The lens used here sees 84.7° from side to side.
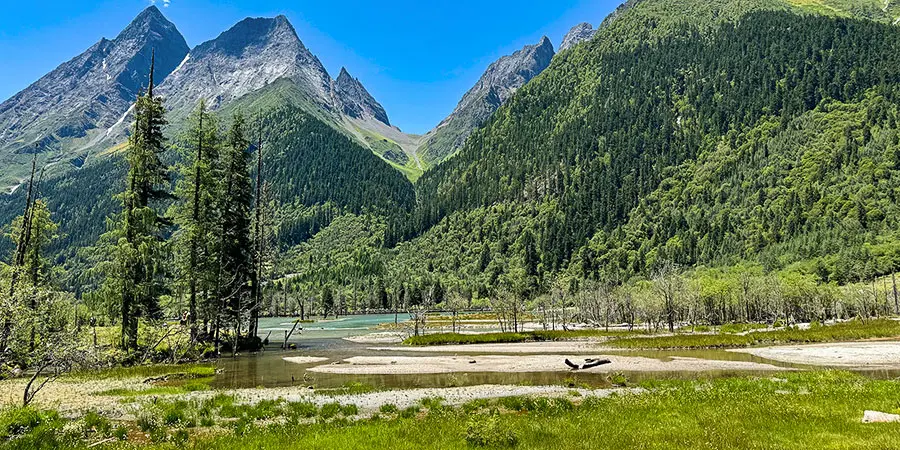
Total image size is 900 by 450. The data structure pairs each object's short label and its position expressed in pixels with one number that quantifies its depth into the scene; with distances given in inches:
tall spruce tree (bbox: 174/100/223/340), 1861.5
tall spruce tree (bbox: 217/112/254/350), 2107.5
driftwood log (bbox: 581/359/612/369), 1643.7
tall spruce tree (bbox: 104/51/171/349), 1599.4
